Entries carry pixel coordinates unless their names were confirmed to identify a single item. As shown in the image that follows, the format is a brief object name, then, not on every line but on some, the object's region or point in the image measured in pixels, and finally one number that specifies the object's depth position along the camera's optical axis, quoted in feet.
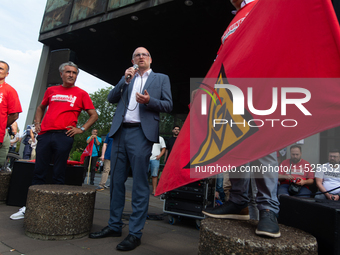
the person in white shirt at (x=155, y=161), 24.34
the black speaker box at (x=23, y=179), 13.23
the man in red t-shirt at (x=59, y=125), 10.57
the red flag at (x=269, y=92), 4.65
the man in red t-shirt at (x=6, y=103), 12.24
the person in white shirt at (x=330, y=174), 13.05
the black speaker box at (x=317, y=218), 4.75
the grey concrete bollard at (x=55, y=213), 7.93
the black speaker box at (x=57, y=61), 23.31
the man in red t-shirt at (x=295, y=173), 13.43
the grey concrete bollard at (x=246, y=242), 4.24
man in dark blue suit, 8.41
